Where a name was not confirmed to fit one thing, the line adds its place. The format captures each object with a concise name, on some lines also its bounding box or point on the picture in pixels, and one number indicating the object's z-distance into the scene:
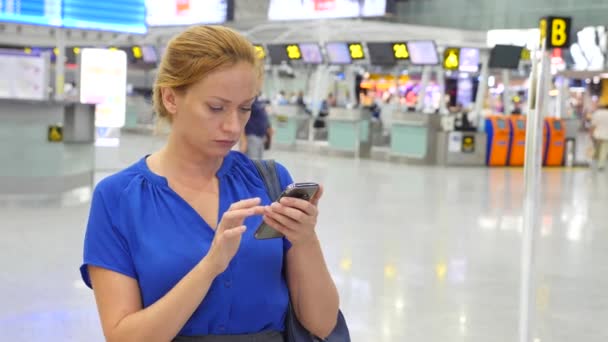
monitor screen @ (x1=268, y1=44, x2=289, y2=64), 25.06
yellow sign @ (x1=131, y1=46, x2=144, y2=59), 30.97
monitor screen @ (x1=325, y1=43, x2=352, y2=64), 23.34
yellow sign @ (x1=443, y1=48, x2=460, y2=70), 20.20
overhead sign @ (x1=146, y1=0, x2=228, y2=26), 29.66
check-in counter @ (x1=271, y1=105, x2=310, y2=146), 24.66
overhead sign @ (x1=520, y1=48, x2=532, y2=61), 20.58
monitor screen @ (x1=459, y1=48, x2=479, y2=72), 20.31
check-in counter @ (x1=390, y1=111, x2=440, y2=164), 19.81
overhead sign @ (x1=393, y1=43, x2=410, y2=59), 21.25
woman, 1.73
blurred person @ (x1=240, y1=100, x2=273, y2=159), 9.66
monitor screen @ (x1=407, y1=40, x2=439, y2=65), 20.64
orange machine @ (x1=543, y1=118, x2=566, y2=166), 20.53
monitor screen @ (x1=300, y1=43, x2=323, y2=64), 24.16
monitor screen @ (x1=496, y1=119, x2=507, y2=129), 20.05
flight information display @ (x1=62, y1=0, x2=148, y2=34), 13.15
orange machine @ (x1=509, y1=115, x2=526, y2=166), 20.08
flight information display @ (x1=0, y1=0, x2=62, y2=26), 12.49
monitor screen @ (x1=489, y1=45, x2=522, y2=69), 18.95
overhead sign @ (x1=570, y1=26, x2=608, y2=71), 29.11
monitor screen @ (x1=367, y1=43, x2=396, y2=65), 21.59
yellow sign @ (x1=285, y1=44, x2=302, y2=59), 24.62
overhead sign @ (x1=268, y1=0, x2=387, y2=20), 26.42
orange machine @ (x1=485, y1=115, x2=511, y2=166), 19.98
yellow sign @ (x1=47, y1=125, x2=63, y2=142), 10.91
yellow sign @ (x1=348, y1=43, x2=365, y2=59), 22.88
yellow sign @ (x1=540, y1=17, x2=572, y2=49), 6.36
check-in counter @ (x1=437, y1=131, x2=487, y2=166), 19.73
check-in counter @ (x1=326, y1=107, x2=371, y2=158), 22.34
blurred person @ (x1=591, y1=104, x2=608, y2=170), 18.73
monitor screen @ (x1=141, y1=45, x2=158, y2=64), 30.66
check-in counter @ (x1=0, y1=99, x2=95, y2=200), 10.59
